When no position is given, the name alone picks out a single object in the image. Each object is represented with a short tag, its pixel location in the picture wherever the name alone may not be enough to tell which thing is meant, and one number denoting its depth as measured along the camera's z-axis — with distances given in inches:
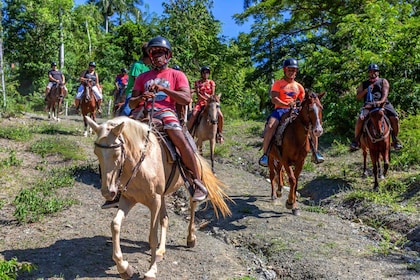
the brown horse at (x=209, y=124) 459.2
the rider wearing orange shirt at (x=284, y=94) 334.6
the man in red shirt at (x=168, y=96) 209.4
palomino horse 163.3
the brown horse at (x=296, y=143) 298.2
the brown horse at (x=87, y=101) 567.5
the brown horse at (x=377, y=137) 378.9
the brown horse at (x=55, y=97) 722.2
